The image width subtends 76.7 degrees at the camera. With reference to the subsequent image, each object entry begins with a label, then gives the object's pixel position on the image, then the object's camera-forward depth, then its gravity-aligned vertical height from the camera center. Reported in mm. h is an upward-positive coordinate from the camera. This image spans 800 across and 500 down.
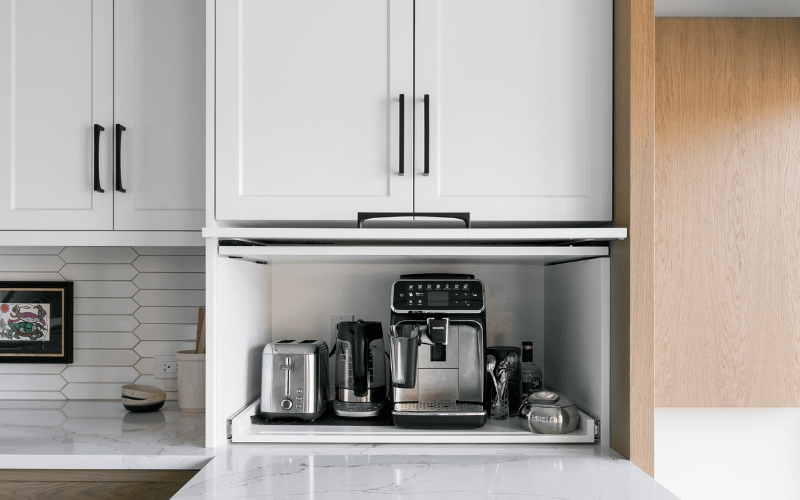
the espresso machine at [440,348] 1346 -260
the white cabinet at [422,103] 1232 +364
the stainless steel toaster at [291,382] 1357 -353
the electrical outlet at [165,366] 1772 -406
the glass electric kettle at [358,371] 1416 -338
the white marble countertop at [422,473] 1002 -480
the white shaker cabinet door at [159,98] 1427 +431
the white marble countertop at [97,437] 1188 -499
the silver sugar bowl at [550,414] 1261 -408
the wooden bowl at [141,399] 1599 -473
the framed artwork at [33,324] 1772 -257
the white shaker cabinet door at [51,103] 1417 +412
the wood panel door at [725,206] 1727 +162
